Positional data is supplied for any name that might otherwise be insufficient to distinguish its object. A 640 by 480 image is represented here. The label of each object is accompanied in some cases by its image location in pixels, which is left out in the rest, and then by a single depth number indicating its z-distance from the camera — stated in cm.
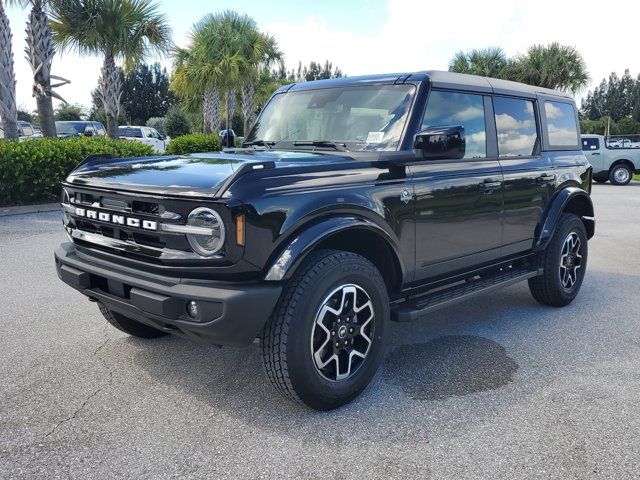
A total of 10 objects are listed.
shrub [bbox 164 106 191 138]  4603
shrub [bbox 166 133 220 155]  1698
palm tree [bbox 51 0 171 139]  1532
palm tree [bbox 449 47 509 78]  3366
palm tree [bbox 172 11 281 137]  2234
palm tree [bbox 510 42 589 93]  3316
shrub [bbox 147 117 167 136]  4717
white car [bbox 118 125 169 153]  2519
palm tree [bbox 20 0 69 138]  1338
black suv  271
